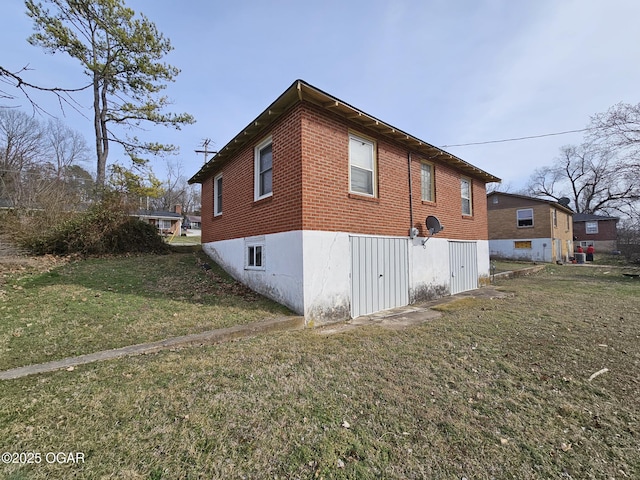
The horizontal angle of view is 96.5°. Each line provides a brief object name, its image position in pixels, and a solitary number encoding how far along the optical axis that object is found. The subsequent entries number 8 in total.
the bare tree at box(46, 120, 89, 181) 22.85
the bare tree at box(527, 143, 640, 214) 37.03
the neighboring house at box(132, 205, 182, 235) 32.87
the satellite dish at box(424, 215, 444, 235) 7.98
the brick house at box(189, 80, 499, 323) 5.70
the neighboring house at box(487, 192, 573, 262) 21.16
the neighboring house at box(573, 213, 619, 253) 31.45
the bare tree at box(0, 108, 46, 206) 18.20
